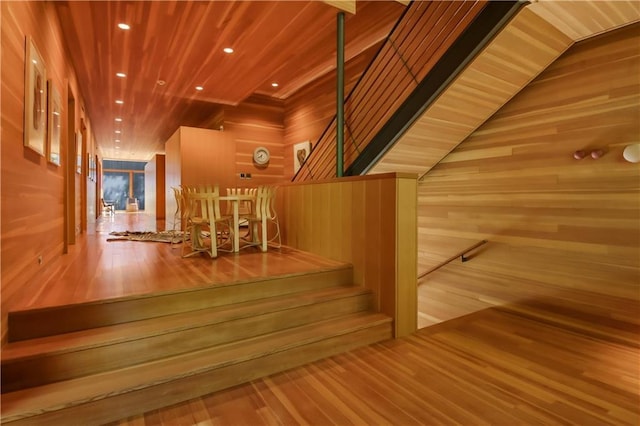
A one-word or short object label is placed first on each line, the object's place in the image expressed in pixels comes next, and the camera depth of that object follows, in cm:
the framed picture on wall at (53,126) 310
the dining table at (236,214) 396
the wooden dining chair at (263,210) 413
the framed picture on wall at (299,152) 725
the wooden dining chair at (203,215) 373
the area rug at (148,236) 542
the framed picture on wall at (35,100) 232
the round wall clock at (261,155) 783
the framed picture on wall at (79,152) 558
